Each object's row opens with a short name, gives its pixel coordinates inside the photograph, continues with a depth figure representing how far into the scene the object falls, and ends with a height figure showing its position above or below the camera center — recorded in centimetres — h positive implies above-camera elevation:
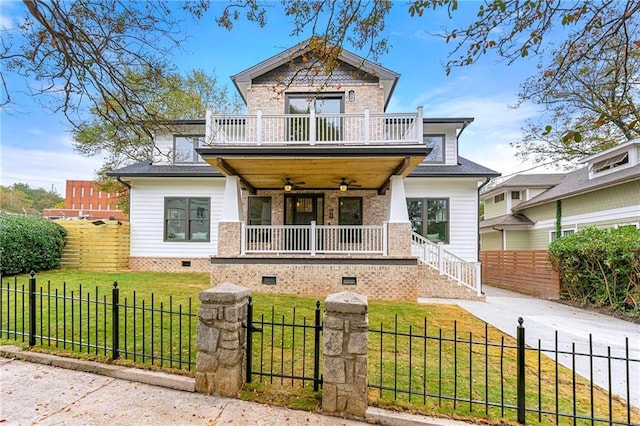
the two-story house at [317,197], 920 +109
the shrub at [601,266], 847 -118
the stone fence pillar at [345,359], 316 -132
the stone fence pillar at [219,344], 347 -129
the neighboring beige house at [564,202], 1121 +103
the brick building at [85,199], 5562 +447
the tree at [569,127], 1602 +551
